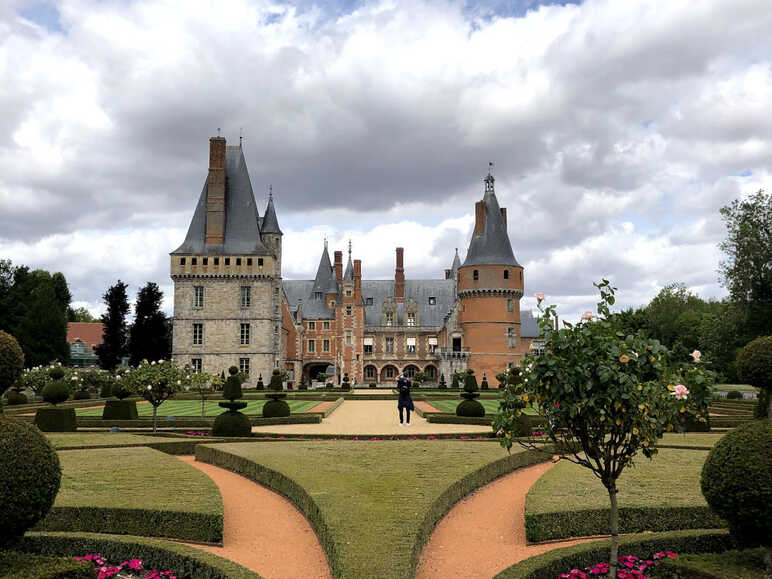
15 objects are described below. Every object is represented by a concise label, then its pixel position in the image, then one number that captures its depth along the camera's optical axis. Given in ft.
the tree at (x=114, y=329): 187.52
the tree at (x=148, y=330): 183.73
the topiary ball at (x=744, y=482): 20.11
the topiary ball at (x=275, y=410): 74.62
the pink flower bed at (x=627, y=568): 23.15
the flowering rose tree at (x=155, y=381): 63.41
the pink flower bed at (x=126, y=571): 22.97
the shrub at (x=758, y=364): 27.50
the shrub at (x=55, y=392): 64.80
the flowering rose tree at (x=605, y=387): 19.95
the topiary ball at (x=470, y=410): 73.26
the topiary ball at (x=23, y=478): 19.21
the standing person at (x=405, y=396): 68.03
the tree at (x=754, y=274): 128.88
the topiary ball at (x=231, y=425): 57.31
